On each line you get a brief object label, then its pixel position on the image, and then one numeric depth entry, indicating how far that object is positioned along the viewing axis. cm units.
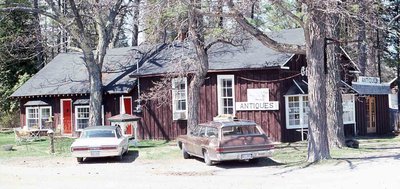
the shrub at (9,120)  4394
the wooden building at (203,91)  2453
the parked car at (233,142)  1596
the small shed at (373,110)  2894
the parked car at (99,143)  1827
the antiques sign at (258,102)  2431
